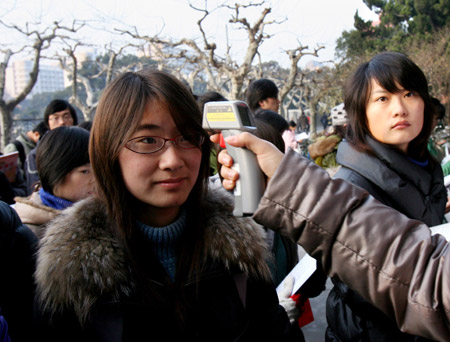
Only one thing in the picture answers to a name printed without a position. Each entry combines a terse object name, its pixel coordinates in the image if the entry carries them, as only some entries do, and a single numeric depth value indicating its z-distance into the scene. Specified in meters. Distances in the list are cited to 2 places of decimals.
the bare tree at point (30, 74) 10.37
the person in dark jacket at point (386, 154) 1.54
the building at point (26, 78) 79.72
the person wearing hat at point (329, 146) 3.56
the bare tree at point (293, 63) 15.09
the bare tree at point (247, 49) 12.11
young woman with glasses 1.18
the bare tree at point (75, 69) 16.20
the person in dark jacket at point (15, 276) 1.34
